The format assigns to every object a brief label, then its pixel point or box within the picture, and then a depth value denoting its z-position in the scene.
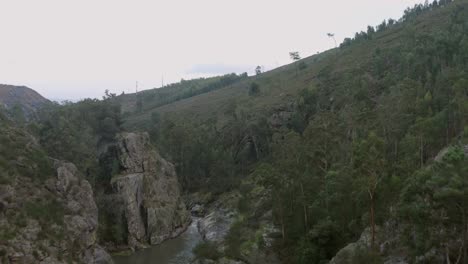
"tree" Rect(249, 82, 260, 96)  189.88
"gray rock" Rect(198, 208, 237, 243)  78.75
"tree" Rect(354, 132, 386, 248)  39.59
